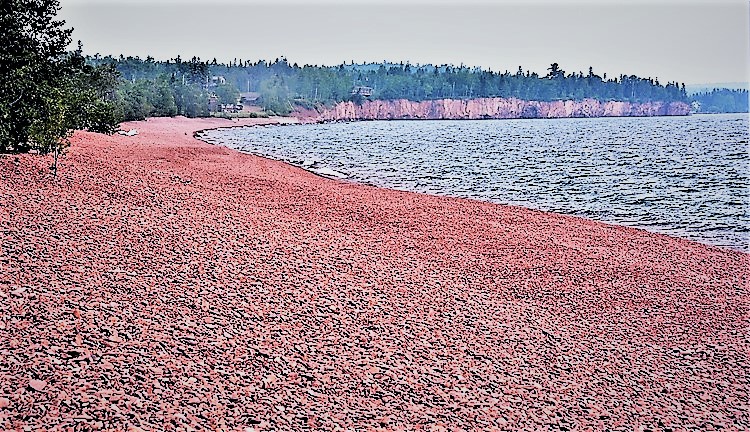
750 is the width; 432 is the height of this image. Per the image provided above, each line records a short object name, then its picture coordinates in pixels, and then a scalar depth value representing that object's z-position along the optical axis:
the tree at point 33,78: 16.19
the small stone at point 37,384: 5.60
